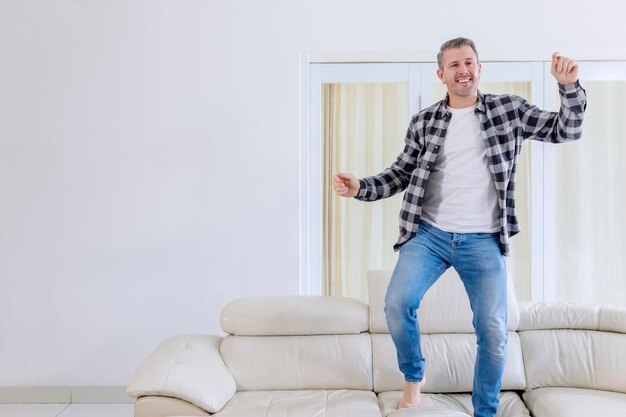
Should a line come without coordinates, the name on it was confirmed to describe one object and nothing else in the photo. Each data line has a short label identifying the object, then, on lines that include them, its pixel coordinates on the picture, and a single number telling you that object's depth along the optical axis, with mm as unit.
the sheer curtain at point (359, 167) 3625
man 2367
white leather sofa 2504
